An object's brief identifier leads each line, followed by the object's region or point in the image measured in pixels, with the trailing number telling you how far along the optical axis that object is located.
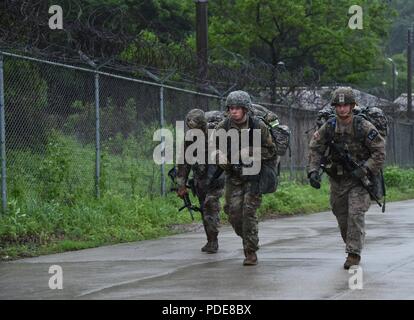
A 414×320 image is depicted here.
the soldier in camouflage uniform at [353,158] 10.07
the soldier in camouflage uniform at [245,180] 10.35
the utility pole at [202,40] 19.67
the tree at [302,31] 39.97
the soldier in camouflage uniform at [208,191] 11.89
